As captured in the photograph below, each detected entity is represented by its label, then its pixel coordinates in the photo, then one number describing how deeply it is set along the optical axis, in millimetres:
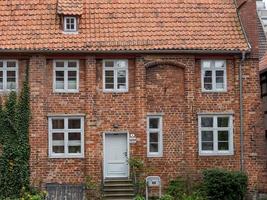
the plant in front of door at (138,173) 25859
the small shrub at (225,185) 25000
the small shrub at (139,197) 24812
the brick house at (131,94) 26328
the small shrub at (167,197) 25019
